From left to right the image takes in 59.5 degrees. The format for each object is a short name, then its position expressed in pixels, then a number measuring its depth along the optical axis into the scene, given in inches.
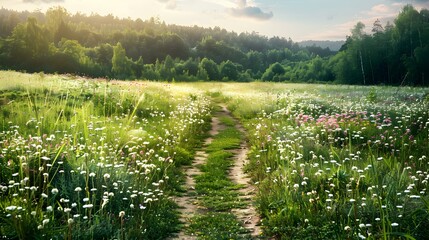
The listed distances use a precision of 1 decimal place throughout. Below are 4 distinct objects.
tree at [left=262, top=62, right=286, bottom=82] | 4154.0
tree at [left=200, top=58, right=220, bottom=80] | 3326.8
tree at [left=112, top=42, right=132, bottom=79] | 2527.1
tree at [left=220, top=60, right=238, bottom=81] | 3496.6
